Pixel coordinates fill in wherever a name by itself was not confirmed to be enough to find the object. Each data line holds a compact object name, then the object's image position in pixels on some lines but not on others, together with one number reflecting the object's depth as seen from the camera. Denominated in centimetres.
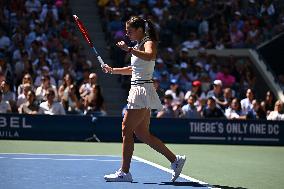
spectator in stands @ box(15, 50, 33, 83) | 1991
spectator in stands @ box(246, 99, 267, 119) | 1906
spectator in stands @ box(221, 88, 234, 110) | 1924
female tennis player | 944
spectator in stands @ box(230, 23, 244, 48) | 2456
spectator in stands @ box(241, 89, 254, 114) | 1936
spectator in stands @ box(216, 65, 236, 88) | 2227
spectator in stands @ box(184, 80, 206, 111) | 1933
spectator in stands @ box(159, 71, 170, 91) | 2123
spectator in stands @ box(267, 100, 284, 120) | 1867
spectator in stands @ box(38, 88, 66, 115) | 1778
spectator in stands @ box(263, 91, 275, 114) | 1995
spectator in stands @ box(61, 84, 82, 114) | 1852
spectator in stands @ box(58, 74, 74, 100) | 1856
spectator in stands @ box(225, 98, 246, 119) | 1889
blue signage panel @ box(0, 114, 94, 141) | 1744
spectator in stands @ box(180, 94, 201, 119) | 1855
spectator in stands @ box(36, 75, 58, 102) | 1833
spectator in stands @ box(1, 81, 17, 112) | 1770
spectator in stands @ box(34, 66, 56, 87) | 1957
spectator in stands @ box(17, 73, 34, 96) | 1800
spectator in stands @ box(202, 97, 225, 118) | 1852
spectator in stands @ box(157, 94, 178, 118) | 1861
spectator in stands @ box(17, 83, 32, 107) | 1780
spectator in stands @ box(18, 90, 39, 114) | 1781
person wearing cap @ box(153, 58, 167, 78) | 2225
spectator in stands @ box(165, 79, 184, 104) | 1997
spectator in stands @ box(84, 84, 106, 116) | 1789
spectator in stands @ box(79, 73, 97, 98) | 1822
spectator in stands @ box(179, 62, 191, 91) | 2170
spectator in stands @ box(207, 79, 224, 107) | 1936
